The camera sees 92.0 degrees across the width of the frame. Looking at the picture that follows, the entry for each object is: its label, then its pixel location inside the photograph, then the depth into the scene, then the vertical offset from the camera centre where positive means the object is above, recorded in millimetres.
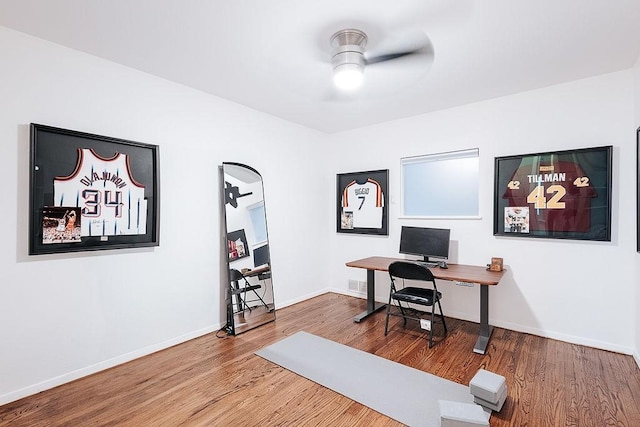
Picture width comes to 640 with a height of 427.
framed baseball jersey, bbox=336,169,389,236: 4395 +165
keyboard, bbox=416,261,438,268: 3540 -585
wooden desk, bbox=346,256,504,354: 2934 -624
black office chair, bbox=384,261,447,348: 3057 -851
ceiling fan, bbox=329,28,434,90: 2254 +1275
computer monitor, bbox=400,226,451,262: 3576 -340
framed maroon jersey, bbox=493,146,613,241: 2891 +201
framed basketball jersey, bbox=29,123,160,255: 2254 +190
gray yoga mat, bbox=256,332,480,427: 2090 -1308
